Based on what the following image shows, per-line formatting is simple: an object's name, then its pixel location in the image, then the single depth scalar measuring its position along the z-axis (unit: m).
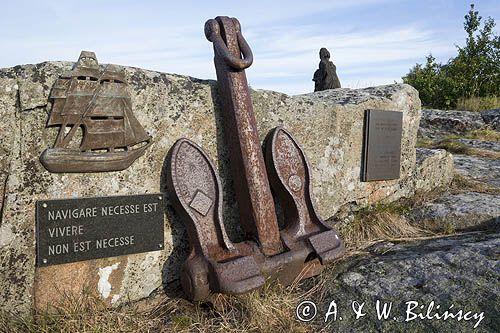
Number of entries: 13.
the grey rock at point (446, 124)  7.82
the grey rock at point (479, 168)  4.82
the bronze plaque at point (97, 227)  2.21
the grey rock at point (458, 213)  3.60
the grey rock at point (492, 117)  8.05
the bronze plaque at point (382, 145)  3.63
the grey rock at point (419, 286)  2.14
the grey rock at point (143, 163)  2.16
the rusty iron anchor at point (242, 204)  2.31
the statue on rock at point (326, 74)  9.23
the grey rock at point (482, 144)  6.38
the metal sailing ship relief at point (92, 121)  2.20
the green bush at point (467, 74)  13.49
